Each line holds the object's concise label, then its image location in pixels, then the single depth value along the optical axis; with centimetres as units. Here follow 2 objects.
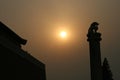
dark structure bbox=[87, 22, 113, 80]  3106
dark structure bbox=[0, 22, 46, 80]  2226
